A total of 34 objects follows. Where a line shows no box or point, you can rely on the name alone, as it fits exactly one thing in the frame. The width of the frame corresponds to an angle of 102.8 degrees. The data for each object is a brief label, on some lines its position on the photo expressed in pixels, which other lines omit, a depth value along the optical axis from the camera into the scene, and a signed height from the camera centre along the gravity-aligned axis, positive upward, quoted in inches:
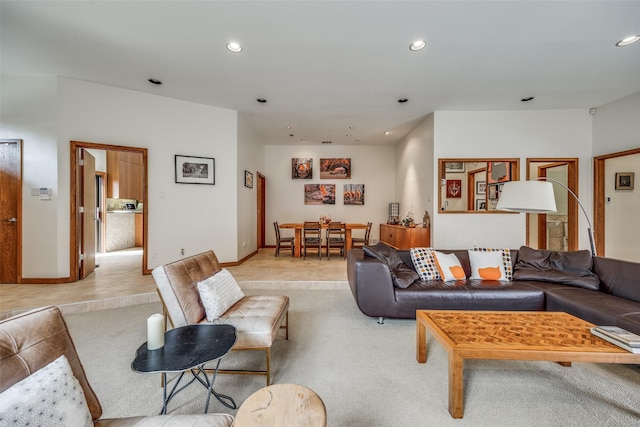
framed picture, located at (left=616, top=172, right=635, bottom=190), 165.2 +21.4
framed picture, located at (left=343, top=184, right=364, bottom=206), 288.7 +21.3
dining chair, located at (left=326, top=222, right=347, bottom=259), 214.5 -22.2
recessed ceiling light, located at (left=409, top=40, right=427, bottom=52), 108.0 +72.4
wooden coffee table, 57.6 -31.6
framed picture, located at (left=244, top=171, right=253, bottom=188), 210.4 +28.8
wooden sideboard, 195.8 -19.3
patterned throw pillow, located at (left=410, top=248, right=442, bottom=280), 116.1 -23.3
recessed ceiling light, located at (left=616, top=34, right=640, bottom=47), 105.0 +72.0
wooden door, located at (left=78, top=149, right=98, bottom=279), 151.4 -0.8
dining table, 219.1 -18.7
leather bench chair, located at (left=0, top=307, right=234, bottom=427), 34.2 -20.4
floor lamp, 93.9 +5.8
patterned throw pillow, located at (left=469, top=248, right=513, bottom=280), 117.1 -22.4
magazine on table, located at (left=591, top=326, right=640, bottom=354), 57.0 -29.8
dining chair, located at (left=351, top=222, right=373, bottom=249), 222.7 -24.1
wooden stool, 36.6 -29.9
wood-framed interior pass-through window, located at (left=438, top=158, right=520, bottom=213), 192.7 +25.6
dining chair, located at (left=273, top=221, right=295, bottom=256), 223.3 -24.1
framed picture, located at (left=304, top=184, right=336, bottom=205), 287.7 +21.2
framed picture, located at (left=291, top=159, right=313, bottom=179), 286.4 +49.7
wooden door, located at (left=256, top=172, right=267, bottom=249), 269.5 +5.2
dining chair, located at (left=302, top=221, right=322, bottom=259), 211.5 -21.8
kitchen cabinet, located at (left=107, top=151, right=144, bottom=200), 245.4 +36.4
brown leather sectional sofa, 98.0 -31.3
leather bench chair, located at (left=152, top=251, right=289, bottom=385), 69.9 -30.6
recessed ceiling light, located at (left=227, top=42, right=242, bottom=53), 109.7 +72.7
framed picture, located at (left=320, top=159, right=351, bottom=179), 286.8 +51.4
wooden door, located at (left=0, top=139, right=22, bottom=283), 140.3 +1.5
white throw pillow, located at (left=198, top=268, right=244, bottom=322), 75.2 -25.5
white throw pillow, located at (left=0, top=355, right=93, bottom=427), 29.9 -23.4
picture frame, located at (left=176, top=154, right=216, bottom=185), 172.9 +29.7
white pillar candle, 55.4 -26.1
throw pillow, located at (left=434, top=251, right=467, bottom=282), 114.5 -24.7
